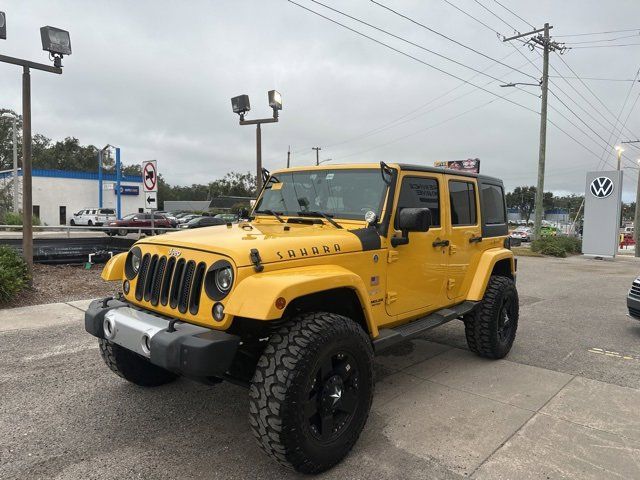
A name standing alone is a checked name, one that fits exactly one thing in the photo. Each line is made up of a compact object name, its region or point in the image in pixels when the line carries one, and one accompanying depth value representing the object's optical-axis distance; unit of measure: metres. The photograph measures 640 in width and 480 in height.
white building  41.33
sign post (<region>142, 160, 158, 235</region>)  9.44
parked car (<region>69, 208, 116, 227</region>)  36.34
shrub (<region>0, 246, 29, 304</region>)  7.00
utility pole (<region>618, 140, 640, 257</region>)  27.35
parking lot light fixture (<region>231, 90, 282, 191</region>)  11.24
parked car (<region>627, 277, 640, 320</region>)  6.27
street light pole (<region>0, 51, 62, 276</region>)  7.68
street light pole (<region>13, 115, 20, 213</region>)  27.60
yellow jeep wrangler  2.58
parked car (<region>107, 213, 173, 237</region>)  27.05
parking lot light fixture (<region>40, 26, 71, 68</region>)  7.27
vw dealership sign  20.52
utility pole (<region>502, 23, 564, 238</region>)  22.33
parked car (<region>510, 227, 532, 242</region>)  38.81
